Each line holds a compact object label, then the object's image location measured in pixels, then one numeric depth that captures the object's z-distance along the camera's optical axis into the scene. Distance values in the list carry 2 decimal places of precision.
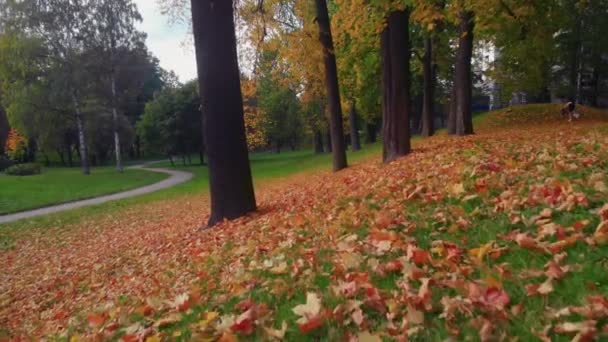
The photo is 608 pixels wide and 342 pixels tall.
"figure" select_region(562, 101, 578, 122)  18.47
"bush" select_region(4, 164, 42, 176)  40.06
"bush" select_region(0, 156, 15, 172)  51.00
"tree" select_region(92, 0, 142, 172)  37.56
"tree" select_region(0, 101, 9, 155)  58.78
